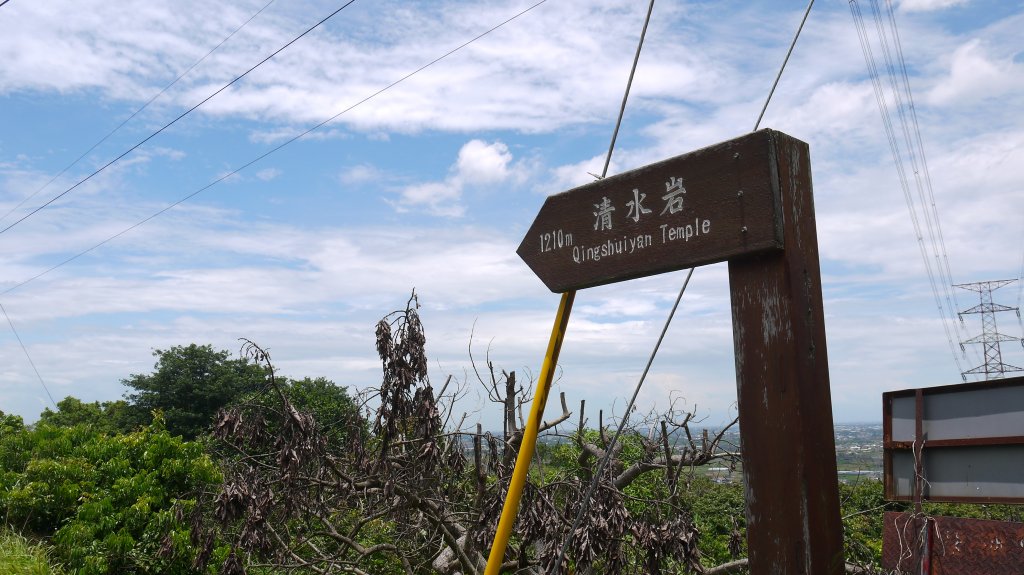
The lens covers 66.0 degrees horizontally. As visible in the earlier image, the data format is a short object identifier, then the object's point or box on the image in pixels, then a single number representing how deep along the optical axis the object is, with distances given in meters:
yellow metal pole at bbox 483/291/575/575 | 2.33
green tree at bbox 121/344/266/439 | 27.98
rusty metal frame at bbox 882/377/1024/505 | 2.39
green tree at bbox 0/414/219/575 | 7.91
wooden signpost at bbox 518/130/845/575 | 1.76
